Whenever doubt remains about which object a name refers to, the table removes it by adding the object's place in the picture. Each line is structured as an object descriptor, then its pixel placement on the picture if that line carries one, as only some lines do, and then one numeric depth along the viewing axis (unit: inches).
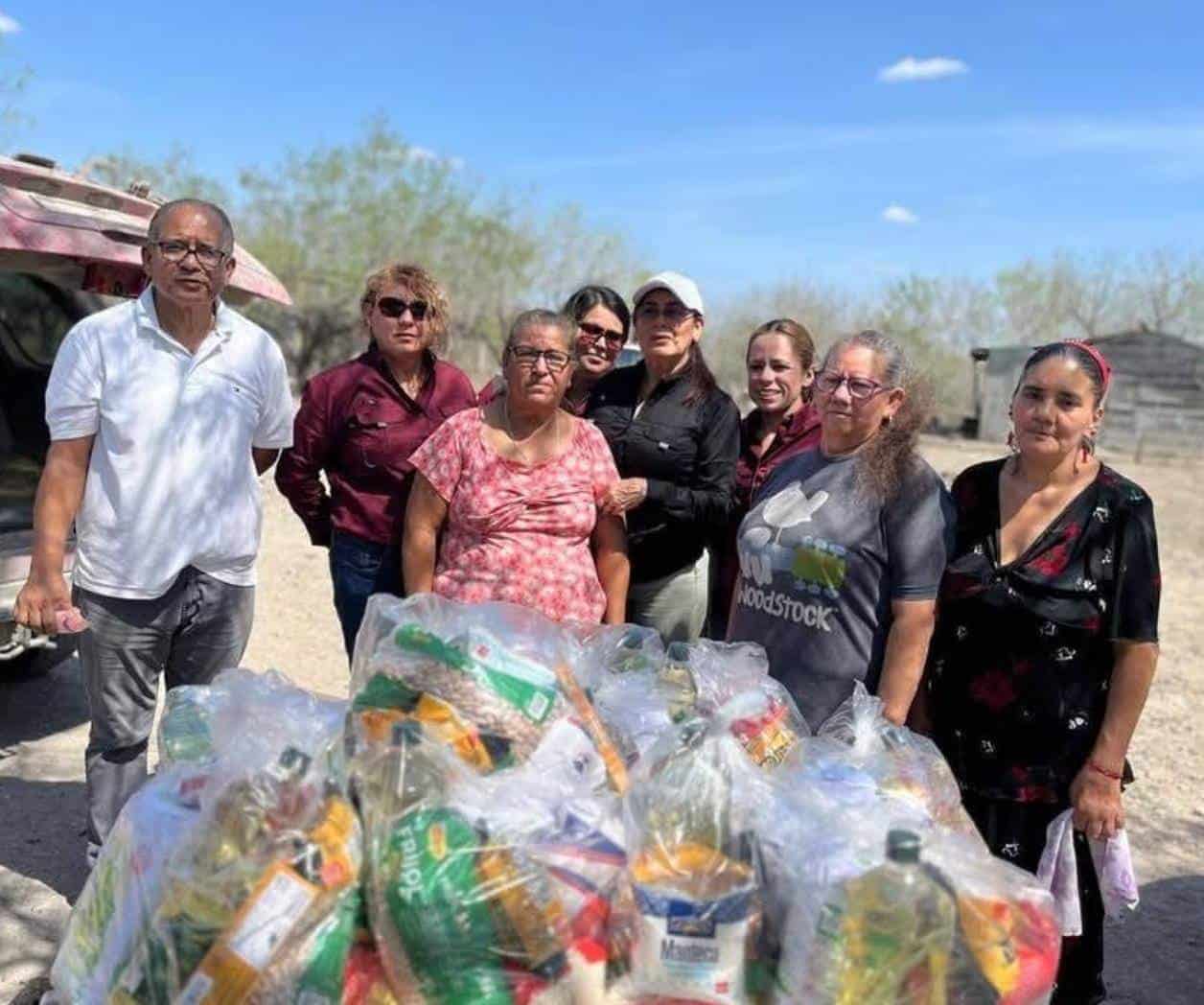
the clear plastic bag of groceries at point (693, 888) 66.6
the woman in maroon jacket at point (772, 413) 141.7
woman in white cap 137.1
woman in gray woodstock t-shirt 100.7
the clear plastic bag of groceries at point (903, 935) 65.4
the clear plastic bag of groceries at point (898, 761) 81.6
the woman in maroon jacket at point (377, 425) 135.0
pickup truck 144.4
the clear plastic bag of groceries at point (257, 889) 64.4
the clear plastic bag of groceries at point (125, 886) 71.6
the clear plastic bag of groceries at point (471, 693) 77.8
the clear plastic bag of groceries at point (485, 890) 65.5
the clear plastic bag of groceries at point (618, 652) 95.7
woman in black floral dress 97.8
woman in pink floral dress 119.4
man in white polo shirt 112.7
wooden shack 1021.2
